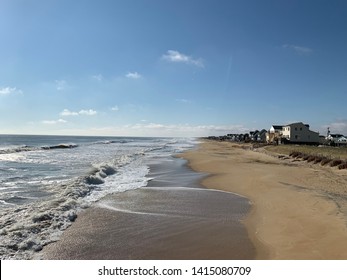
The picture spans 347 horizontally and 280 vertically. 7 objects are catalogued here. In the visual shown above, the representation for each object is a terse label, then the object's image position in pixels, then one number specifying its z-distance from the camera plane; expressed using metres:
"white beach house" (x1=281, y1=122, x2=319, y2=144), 80.06
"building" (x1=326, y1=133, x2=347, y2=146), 66.55
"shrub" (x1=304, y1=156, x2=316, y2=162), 32.15
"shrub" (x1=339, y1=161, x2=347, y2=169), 25.02
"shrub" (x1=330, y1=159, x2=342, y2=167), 26.68
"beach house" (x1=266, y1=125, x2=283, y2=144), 89.43
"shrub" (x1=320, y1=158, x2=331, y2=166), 28.91
